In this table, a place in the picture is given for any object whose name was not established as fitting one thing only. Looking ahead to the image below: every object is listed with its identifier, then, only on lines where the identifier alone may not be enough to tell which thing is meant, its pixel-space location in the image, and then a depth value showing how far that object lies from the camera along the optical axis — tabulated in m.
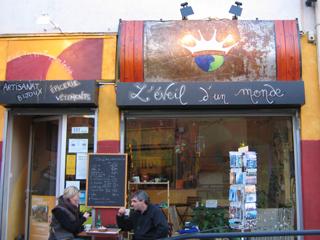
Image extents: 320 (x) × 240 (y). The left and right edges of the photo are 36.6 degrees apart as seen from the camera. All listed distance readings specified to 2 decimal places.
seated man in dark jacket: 5.66
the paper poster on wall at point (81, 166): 7.89
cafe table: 6.61
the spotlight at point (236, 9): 7.91
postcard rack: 7.29
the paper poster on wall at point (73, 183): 7.86
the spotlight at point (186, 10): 7.93
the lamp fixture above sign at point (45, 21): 8.17
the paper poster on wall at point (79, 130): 7.99
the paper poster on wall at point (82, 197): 7.82
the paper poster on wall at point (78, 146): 7.97
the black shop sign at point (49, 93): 7.55
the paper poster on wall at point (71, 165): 7.95
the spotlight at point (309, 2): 7.91
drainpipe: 7.69
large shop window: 7.86
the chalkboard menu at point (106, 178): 7.50
